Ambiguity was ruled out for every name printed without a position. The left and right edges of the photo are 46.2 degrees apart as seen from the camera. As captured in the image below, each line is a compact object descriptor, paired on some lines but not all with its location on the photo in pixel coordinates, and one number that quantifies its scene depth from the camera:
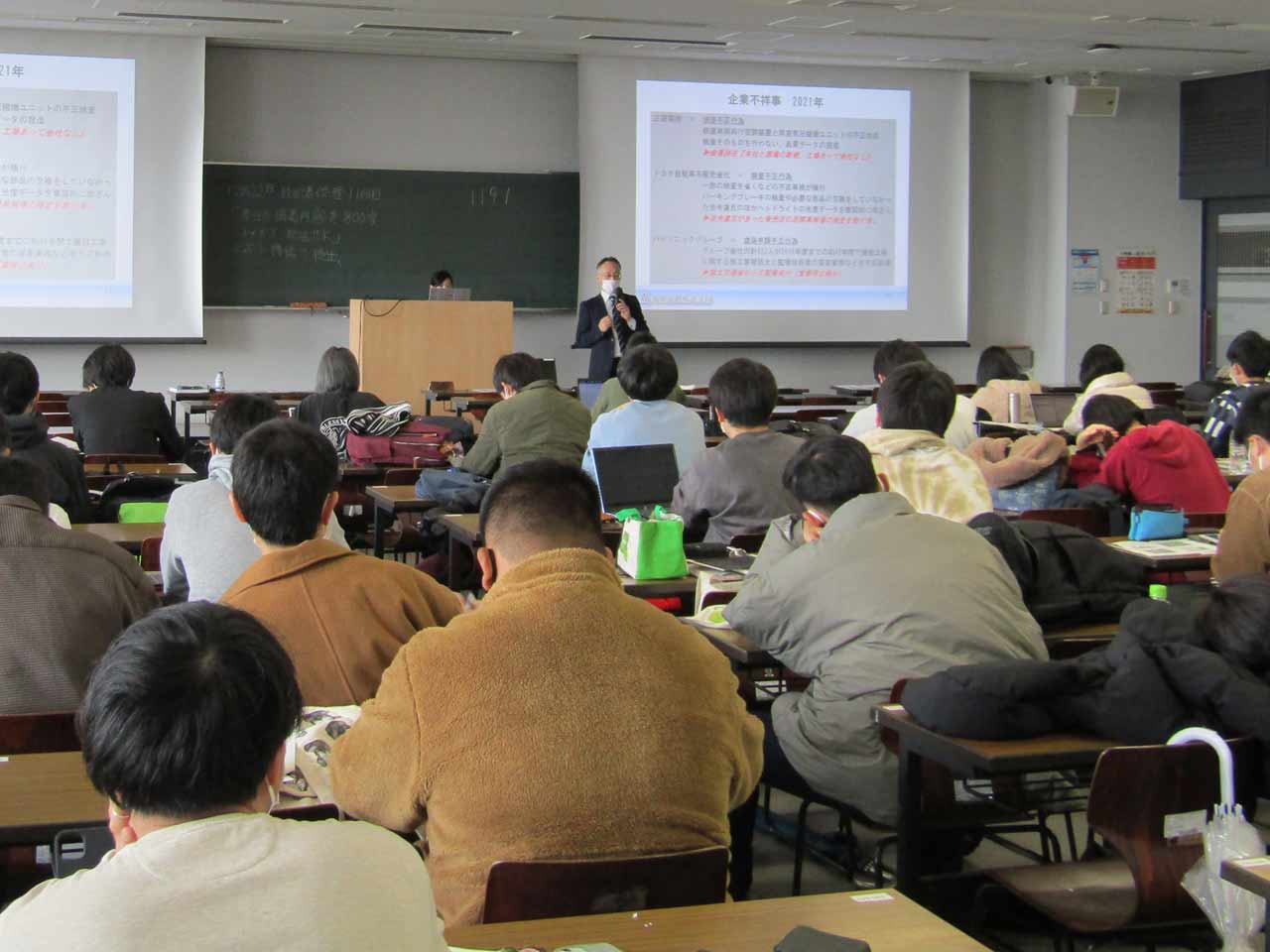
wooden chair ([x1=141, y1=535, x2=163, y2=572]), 4.15
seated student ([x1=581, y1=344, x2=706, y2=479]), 5.47
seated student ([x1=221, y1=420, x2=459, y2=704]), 2.58
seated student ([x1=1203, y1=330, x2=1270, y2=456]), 7.34
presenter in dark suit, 9.84
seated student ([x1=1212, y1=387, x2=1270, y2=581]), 4.05
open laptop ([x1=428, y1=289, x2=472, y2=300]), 10.02
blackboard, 10.76
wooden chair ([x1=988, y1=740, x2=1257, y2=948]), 2.42
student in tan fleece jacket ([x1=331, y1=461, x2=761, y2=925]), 1.88
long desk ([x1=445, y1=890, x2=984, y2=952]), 1.74
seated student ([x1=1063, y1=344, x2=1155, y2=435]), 7.39
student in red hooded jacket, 5.46
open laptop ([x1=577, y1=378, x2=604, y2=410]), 9.11
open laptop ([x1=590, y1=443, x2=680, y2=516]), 4.84
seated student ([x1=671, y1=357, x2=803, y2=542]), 4.70
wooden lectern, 9.70
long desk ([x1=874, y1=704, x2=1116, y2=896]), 2.55
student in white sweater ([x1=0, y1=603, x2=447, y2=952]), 1.19
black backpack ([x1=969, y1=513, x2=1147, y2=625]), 3.75
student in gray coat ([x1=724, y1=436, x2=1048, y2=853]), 3.08
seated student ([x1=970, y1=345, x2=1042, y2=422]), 7.97
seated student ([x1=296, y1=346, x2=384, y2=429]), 6.73
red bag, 6.69
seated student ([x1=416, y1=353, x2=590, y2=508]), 6.04
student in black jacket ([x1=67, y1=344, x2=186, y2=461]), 6.68
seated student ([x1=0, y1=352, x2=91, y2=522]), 4.87
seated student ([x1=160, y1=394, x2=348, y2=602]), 3.43
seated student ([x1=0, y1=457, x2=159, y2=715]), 2.78
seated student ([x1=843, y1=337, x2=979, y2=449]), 6.16
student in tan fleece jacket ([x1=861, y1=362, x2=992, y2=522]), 4.41
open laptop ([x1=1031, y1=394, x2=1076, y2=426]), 7.93
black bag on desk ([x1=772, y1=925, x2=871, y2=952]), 1.61
